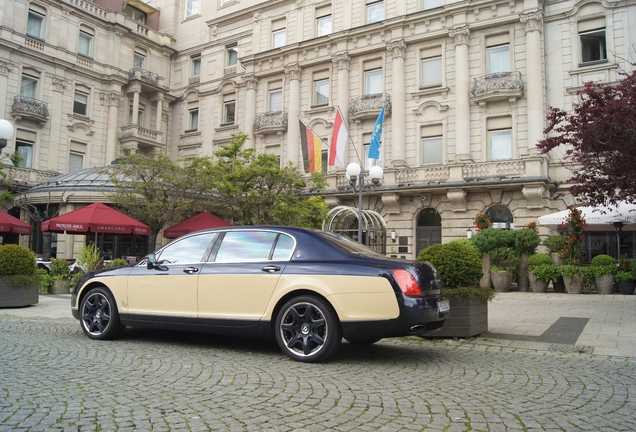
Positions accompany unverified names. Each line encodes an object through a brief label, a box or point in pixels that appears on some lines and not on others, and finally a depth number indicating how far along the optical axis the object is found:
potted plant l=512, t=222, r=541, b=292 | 17.20
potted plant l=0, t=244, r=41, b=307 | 11.36
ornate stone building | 23.62
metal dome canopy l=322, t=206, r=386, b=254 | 22.48
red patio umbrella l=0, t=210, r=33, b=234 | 17.59
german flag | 20.39
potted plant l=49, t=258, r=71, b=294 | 16.30
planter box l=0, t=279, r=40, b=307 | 11.30
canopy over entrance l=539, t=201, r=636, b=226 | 16.89
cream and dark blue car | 5.55
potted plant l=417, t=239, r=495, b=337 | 7.37
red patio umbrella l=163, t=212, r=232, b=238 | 21.67
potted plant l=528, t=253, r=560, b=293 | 16.47
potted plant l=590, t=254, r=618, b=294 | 15.66
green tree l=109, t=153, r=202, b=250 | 20.77
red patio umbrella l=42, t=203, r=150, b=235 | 16.78
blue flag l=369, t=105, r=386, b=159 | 20.58
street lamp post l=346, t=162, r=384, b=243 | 14.74
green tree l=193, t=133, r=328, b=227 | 19.33
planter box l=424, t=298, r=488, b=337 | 7.37
